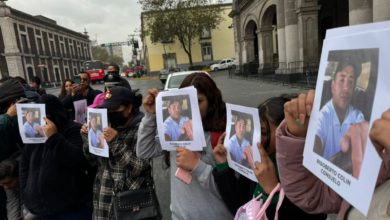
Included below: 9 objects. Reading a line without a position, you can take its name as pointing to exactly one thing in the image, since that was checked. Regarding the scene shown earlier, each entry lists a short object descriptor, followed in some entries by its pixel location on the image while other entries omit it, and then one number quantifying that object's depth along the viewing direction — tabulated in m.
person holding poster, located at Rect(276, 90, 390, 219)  1.29
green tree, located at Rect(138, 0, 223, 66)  39.38
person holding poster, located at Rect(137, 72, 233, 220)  1.91
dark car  32.10
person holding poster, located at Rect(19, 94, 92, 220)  2.70
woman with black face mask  2.51
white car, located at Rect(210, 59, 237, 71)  44.59
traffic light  43.25
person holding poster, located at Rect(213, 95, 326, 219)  1.56
